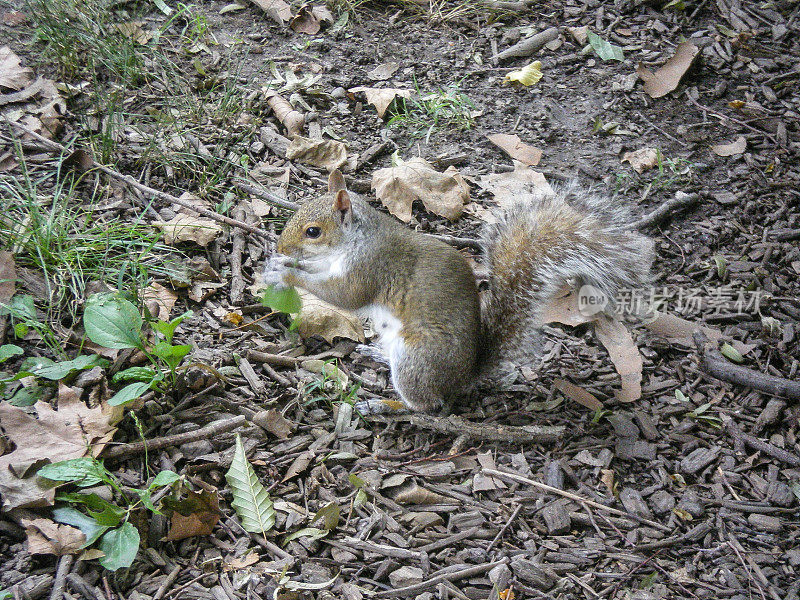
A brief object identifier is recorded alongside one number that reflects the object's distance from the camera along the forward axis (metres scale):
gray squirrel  2.53
